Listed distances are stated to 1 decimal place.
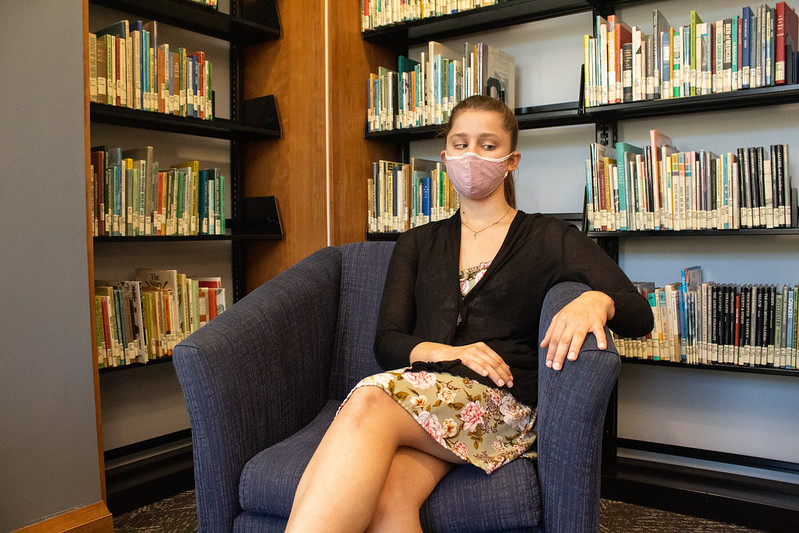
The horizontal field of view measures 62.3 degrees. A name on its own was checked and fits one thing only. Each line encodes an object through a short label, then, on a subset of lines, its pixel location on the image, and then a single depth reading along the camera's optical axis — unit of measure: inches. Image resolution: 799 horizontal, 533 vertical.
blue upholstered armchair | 47.6
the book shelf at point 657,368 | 84.3
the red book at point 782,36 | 80.2
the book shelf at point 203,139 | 95.5
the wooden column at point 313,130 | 109.3
